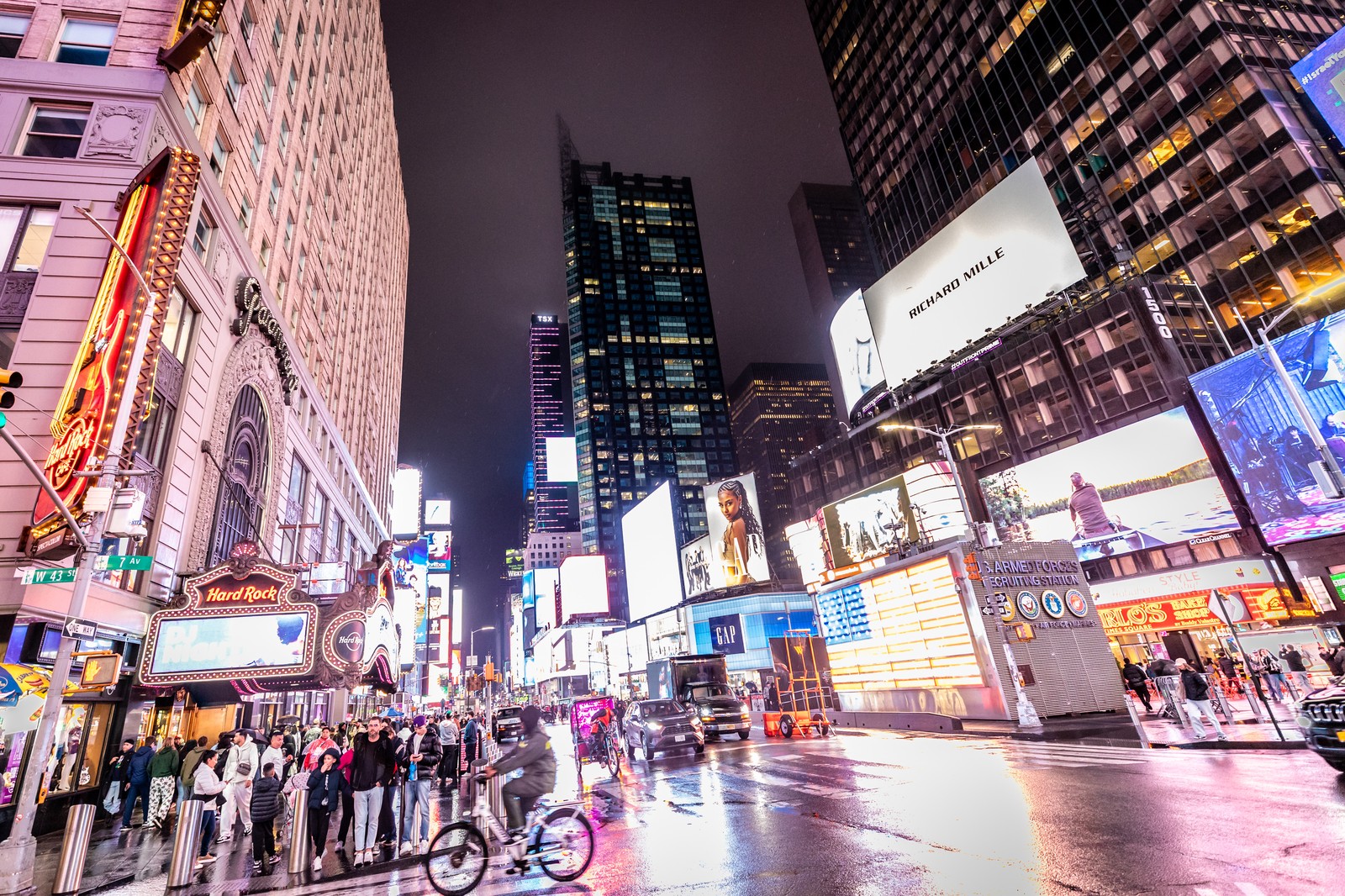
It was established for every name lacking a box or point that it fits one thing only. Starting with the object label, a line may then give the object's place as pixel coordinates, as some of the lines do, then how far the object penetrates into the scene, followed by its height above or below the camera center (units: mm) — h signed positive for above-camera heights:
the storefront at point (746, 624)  87312 +7937
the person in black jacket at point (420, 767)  11945 -1080
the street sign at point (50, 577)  11626 +3331
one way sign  15757 +3240
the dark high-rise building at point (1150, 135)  43031 +38981
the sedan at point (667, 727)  23188 -1126
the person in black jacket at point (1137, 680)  21969 -1384
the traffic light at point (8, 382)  7977 +4651
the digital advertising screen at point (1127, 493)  40281 +9299
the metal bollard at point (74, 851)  9945 -1232
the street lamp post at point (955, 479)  26344 +7016
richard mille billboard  34312 +21163
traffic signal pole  9883 +340
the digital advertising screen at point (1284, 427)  33250 +10061
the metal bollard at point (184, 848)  10234 -1424
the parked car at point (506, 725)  36072 -527
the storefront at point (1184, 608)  37969 +1399
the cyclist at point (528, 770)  8602 -754
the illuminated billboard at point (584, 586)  99938 +17567
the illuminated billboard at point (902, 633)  24047 +1359
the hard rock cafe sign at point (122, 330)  15172 +10442
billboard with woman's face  61500 +13935
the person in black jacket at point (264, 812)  10898 -1080
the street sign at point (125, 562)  11995 +3537
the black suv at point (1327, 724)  9422 -1538
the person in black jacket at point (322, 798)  11227 -1001
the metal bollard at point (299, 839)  10680 -1568
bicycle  8234 -1698
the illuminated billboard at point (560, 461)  130625 +47647
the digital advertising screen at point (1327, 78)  31938 +25772
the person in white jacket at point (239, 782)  14430 -734
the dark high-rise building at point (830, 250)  175500 +115436
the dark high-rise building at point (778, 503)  113312 +37186
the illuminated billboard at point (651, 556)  76688 +16764
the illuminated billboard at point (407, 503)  73250 +24601
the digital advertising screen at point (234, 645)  19578 +3159
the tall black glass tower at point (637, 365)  162250 +82683
